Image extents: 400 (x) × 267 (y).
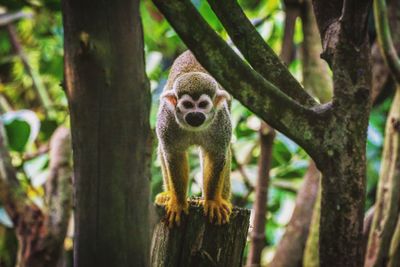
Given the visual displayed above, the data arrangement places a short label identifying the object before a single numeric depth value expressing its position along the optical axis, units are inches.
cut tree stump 164.1
